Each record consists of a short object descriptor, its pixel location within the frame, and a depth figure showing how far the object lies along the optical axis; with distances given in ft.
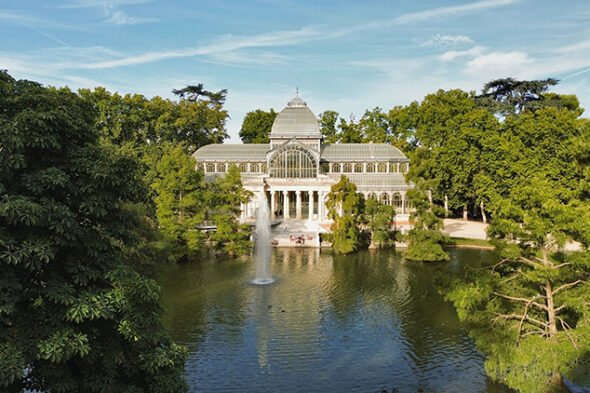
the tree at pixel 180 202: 127.95
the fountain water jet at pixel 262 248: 112.21
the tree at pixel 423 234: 128.67
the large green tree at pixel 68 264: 31.24
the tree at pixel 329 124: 291.99
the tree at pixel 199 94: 305.73
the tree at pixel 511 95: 227.81
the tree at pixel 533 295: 49.24
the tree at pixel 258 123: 307.58
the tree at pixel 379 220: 148.36
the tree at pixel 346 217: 141.28
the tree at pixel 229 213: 137.39
